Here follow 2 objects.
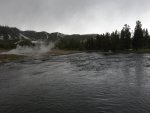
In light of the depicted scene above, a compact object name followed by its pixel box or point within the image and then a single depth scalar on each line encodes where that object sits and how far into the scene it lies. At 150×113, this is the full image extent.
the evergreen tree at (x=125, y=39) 70.99
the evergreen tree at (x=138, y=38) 64.51
